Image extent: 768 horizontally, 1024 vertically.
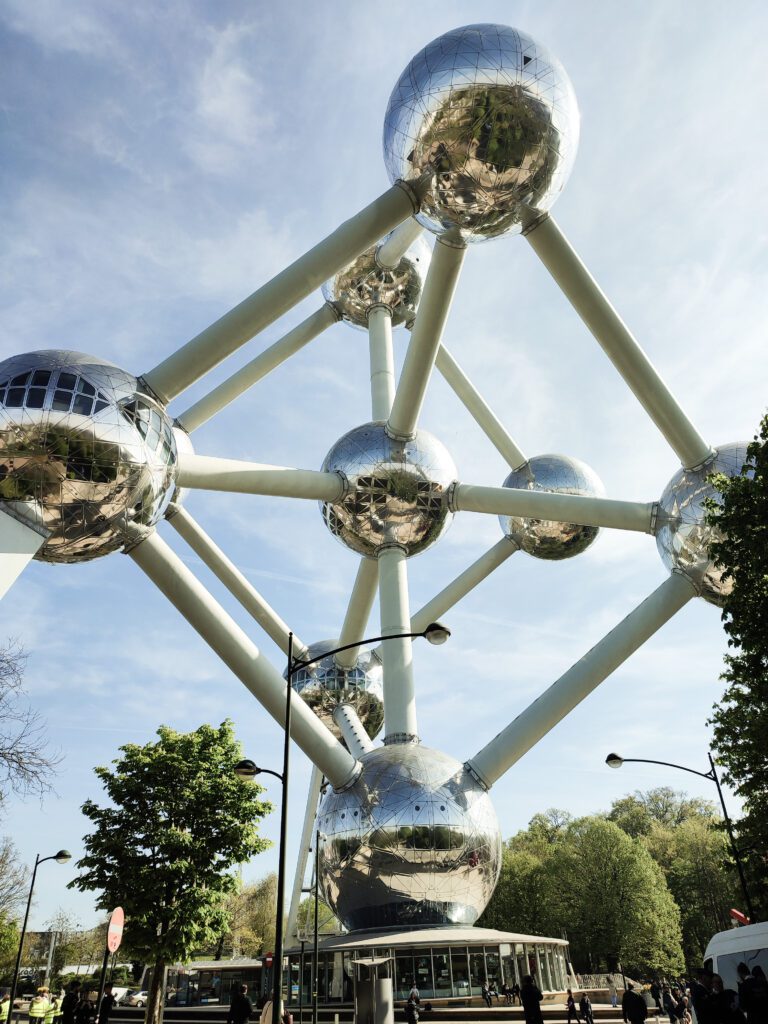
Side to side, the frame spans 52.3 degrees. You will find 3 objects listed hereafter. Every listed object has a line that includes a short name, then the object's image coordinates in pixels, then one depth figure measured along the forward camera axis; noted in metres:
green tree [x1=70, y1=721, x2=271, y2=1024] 22.28
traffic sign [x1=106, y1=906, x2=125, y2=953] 8.79
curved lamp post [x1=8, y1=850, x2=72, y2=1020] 22.03
